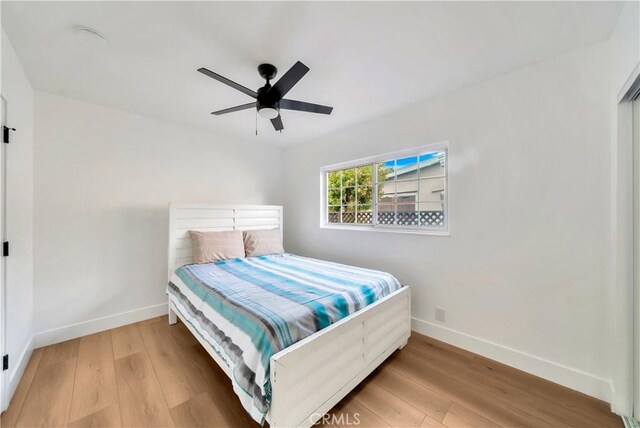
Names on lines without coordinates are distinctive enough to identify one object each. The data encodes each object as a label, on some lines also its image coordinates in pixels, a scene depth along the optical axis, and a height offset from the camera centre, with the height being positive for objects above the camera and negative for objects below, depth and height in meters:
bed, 1.24 -0.81
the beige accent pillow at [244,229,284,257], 3.15 -0.40
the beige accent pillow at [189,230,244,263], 2.72 -0.39
